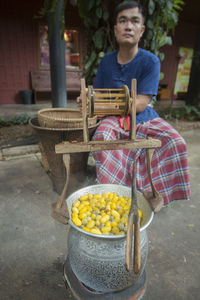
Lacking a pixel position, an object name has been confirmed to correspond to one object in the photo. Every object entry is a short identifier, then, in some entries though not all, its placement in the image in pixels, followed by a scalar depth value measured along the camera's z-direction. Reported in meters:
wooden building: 6.43
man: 1.88
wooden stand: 1.00
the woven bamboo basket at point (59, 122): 1.88
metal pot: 1.08
